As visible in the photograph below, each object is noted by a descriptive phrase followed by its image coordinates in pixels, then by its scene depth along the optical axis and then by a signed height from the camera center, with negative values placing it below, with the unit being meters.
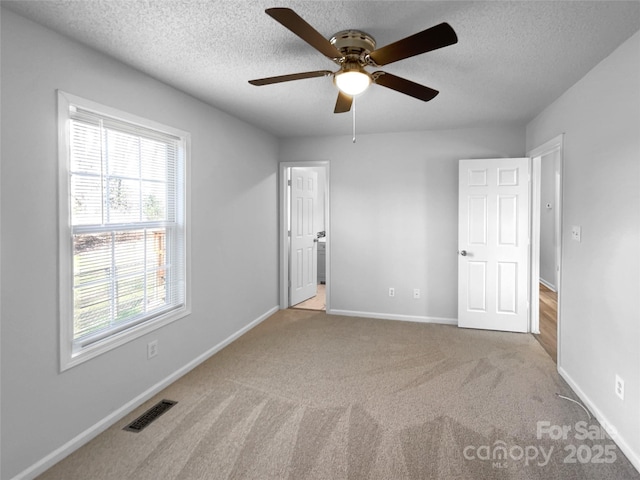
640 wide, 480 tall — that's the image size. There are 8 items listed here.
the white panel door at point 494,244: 4.16 -0.08
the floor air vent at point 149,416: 2.40 -1.22
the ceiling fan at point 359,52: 1.57 +0.89
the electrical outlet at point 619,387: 2.19 -0.88
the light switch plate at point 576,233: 2.77 +0.03
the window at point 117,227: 2.16 +0.06
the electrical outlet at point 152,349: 2.78 -0.85
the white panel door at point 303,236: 5.29 +0.00
